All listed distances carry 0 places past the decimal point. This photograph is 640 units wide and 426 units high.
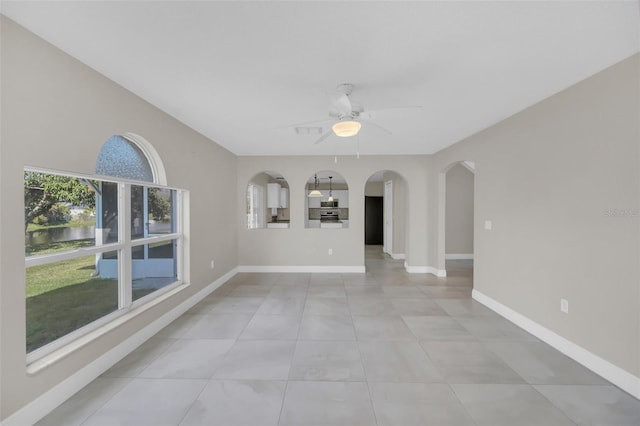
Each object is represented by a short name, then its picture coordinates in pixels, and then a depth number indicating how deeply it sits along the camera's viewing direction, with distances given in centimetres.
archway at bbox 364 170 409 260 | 715
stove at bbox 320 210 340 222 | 1041
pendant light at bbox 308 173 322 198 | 897
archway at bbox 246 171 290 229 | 785
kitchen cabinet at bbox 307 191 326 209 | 1024
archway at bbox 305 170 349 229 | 1025
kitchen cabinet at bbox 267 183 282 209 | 871
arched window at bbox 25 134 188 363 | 192
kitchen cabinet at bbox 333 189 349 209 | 1033
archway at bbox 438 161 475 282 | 732
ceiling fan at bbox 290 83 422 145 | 230
